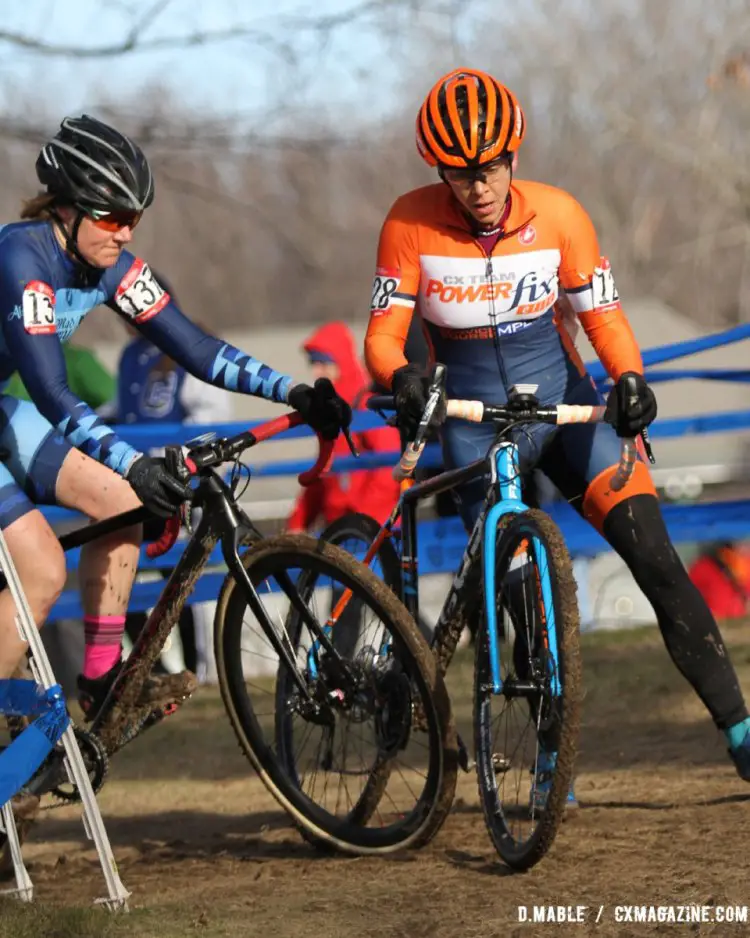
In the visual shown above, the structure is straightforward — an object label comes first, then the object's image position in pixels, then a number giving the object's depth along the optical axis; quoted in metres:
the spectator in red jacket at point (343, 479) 17.44
